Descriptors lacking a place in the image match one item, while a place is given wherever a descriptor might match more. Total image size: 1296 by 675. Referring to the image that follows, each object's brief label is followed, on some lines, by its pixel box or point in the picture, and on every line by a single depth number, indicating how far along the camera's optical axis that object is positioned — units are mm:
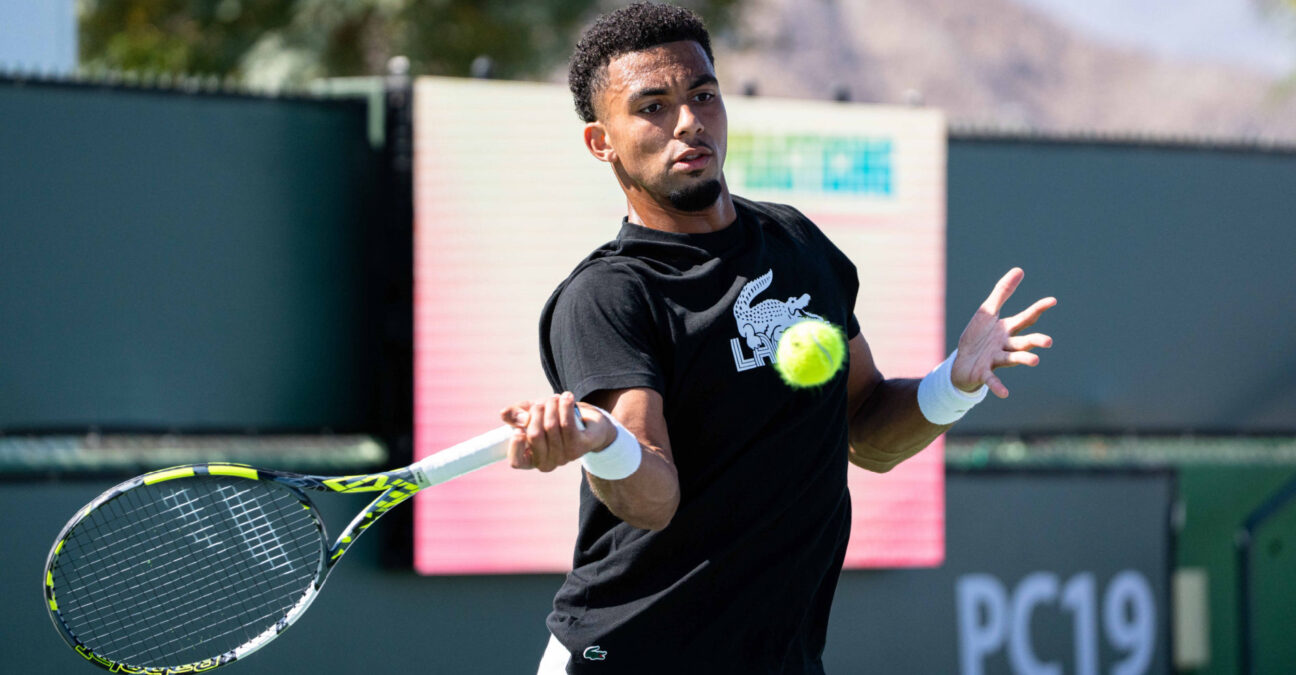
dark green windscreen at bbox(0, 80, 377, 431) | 11219
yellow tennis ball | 6145
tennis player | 5953
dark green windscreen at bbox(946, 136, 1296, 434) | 13766
